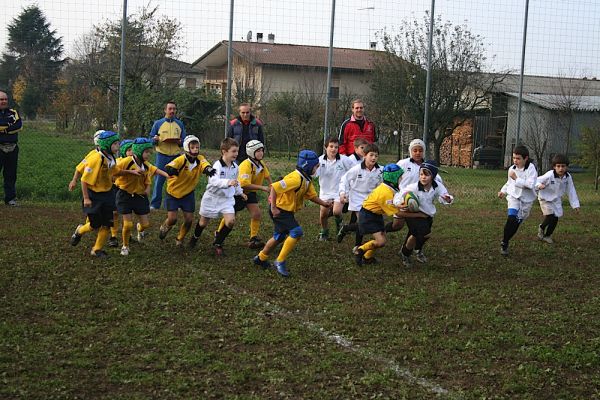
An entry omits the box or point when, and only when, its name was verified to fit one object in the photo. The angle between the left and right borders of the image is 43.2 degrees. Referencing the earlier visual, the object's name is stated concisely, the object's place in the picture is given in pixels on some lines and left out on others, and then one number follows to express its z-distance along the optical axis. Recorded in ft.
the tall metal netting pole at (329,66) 50.97
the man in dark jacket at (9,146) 43.50
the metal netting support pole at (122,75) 46.42
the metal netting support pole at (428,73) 53.72
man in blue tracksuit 41.50
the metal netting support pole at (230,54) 48.01
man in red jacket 40.29
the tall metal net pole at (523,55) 57.36
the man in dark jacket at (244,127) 40.16
